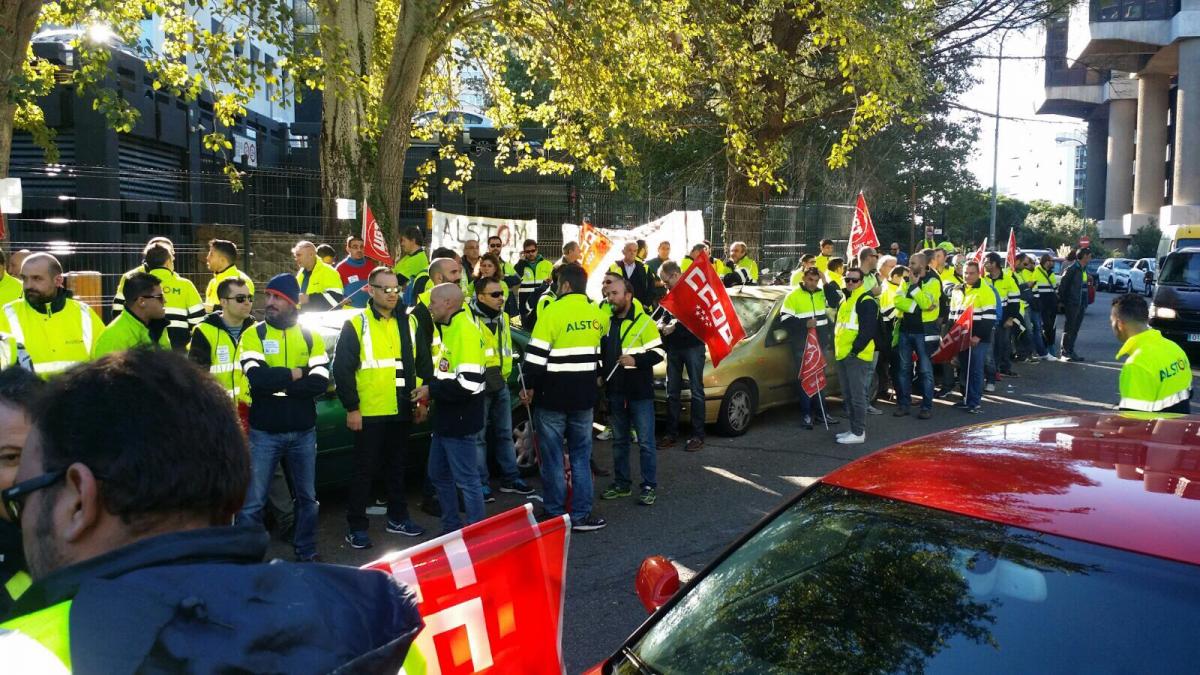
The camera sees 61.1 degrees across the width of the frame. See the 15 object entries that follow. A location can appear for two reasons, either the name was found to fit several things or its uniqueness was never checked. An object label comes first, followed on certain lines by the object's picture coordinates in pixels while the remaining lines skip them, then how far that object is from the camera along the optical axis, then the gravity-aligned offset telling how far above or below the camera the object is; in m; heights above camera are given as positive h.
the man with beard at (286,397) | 6.15 -0.89
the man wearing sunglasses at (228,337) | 6.34 -0.54
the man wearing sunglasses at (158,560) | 1.31 -0.44
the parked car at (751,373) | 10.42 -1.28
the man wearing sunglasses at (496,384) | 7.64 -1.00
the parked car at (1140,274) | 41.78 -0.91
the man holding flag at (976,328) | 12.34 -0.92
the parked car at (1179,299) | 16.48 -0.78
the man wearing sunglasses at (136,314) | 6.30 -0.40
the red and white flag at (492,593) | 2.84 -1.03
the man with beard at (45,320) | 6.59 -0.46
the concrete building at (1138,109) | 61.25 +10.43
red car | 2.32 -0.81
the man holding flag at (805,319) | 10.91 -0.73
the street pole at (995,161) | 44.60 +4.15
